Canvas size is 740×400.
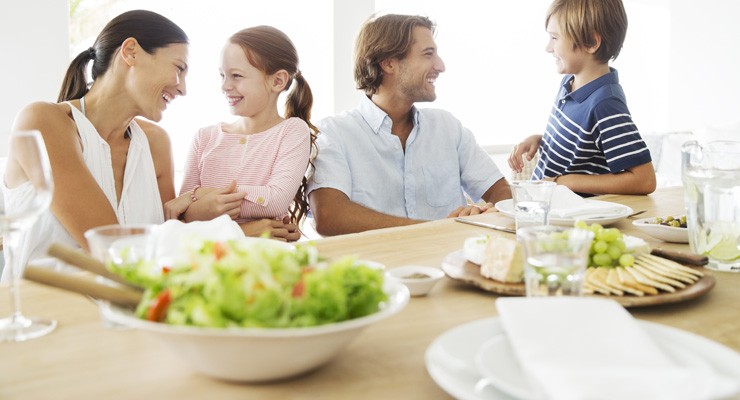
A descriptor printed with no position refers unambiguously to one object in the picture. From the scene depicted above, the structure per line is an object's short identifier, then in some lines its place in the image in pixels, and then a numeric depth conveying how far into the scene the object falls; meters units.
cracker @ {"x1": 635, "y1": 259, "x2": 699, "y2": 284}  1.14
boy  2.45
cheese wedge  1.15
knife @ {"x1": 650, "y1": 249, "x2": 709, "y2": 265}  1.27
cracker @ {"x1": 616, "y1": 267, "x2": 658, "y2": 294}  1.09
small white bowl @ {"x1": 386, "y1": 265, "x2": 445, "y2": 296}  1.15
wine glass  0.96
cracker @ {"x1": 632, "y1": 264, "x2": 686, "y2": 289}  1.11
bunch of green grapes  1.20
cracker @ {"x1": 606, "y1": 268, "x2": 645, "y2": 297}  1.08
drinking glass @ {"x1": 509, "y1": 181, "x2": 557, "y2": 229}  1.43
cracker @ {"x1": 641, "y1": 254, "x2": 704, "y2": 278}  1.18
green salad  0.71
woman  1.95
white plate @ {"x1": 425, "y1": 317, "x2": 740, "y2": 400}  0.74
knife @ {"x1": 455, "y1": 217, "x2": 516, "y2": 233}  1.70
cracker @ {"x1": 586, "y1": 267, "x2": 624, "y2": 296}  1.09
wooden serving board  1.06
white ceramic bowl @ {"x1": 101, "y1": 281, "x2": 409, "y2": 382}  0.72
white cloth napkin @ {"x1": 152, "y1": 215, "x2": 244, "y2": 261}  0.85
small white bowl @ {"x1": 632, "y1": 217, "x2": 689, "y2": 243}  1.53
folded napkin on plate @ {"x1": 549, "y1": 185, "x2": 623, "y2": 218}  1.75
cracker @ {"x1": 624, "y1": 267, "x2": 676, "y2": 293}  1.09
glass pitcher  1.33
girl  2.33
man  2.63
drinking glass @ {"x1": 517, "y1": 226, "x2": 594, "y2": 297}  0.90
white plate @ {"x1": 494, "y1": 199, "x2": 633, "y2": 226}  1.70
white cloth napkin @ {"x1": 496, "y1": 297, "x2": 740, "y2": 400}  0.65
